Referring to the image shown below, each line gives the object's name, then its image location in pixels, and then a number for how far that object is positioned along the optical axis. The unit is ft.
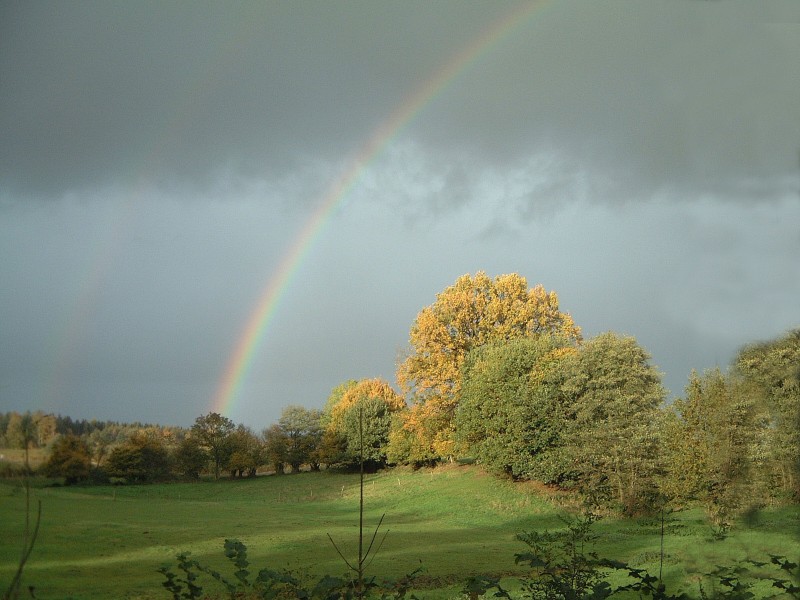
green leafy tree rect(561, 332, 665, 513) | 124.77
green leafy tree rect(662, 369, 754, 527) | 78.28
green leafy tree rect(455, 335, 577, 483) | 142.82
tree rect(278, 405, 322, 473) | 265.13
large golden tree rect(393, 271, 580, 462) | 175.01
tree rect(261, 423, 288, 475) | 255.50
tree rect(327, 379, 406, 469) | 231.71
